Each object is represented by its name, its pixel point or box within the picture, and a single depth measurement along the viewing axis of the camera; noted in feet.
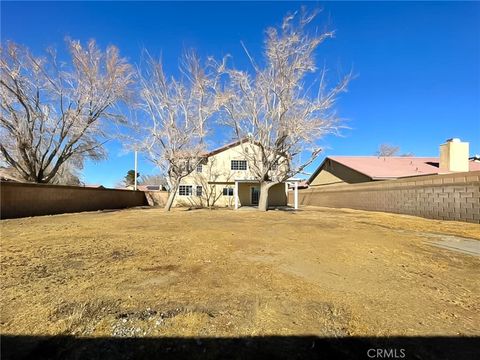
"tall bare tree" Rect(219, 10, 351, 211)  58.18
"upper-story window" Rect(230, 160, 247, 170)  93.38
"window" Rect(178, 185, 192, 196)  94.43
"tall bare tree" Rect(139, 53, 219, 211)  65.21
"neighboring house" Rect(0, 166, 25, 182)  73.28
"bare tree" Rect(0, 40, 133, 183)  58.65
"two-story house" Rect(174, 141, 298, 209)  92.79
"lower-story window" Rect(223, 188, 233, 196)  94.32
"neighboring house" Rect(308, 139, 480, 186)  75.20
